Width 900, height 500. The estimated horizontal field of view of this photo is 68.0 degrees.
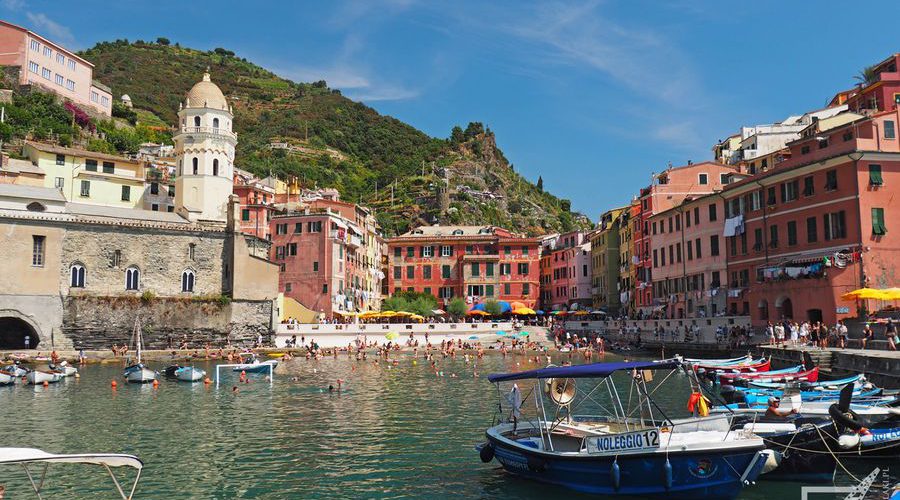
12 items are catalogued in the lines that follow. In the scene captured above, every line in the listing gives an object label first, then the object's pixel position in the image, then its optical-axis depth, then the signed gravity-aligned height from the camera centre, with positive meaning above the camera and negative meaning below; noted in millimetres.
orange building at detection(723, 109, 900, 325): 44188 +5947
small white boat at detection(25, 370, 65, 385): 40344 -3793
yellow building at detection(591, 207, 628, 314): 88625 +6230
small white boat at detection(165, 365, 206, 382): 42681 -3883
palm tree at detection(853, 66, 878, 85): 62688 +22249
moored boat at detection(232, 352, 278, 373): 44969 -3611
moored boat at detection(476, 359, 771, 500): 15539 -3539
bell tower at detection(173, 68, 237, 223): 73250 +17308
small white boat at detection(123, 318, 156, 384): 41344 -3741
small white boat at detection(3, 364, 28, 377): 41688 -3495
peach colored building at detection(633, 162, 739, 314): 70062 +12429
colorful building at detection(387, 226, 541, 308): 93625 +6365
